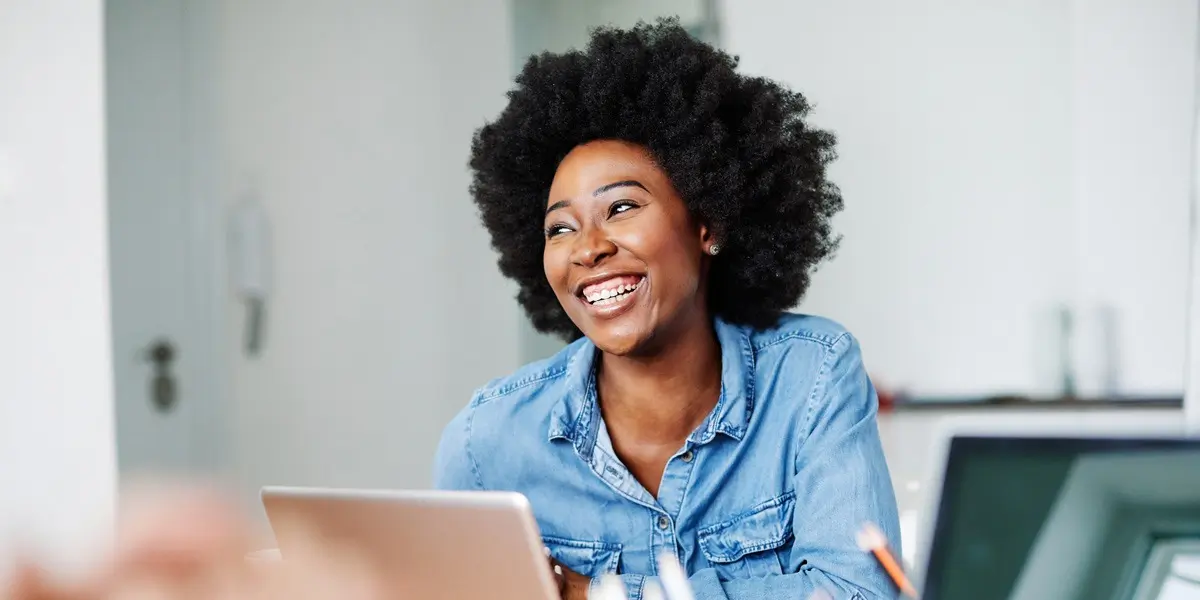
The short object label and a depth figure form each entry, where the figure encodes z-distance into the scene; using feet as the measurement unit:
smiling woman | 4.86
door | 9.89
